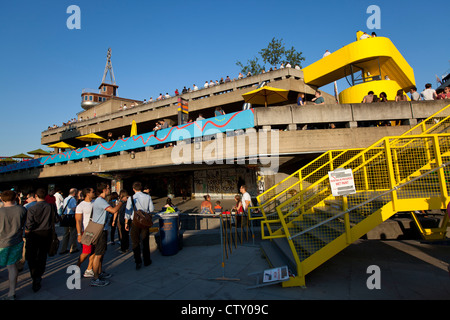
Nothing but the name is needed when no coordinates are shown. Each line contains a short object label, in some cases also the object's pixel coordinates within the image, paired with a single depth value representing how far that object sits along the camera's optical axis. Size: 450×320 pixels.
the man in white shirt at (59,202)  8.73
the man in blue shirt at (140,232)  5.45
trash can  6.52
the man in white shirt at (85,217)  4.82
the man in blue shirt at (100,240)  4.57
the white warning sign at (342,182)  4.18
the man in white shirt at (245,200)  7.79
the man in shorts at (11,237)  4.02
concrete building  11.84
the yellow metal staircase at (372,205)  4.30
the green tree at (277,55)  36.66
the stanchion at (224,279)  4.54
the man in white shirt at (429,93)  12.77
